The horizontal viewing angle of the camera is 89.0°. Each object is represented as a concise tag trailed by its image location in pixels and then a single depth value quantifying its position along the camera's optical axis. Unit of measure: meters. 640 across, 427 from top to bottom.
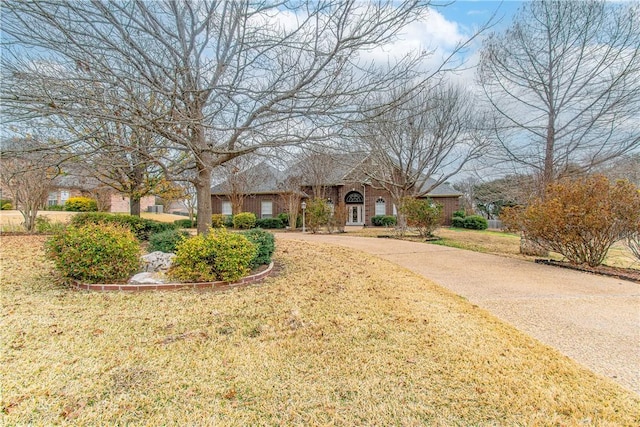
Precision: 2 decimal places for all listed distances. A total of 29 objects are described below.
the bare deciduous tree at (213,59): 4.36
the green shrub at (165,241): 7.36
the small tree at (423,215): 14.95
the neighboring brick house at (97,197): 19.41
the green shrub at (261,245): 6.78
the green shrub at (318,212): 17.98
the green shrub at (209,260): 5.50
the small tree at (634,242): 7.25
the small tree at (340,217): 18.92
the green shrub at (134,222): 10.31
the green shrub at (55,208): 27.49
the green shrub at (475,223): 23.22
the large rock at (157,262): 6.28
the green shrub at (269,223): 23.14
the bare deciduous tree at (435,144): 14.90
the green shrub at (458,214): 25.19
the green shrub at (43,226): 12.43
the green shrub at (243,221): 21.86
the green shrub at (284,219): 23.29
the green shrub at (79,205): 26.98
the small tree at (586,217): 7.21
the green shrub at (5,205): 26.12
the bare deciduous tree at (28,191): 11.86
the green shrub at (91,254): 5.20
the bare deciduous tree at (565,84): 9.19
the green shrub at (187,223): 22.56
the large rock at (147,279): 5.45
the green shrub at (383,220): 24.34
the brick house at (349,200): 25.34
